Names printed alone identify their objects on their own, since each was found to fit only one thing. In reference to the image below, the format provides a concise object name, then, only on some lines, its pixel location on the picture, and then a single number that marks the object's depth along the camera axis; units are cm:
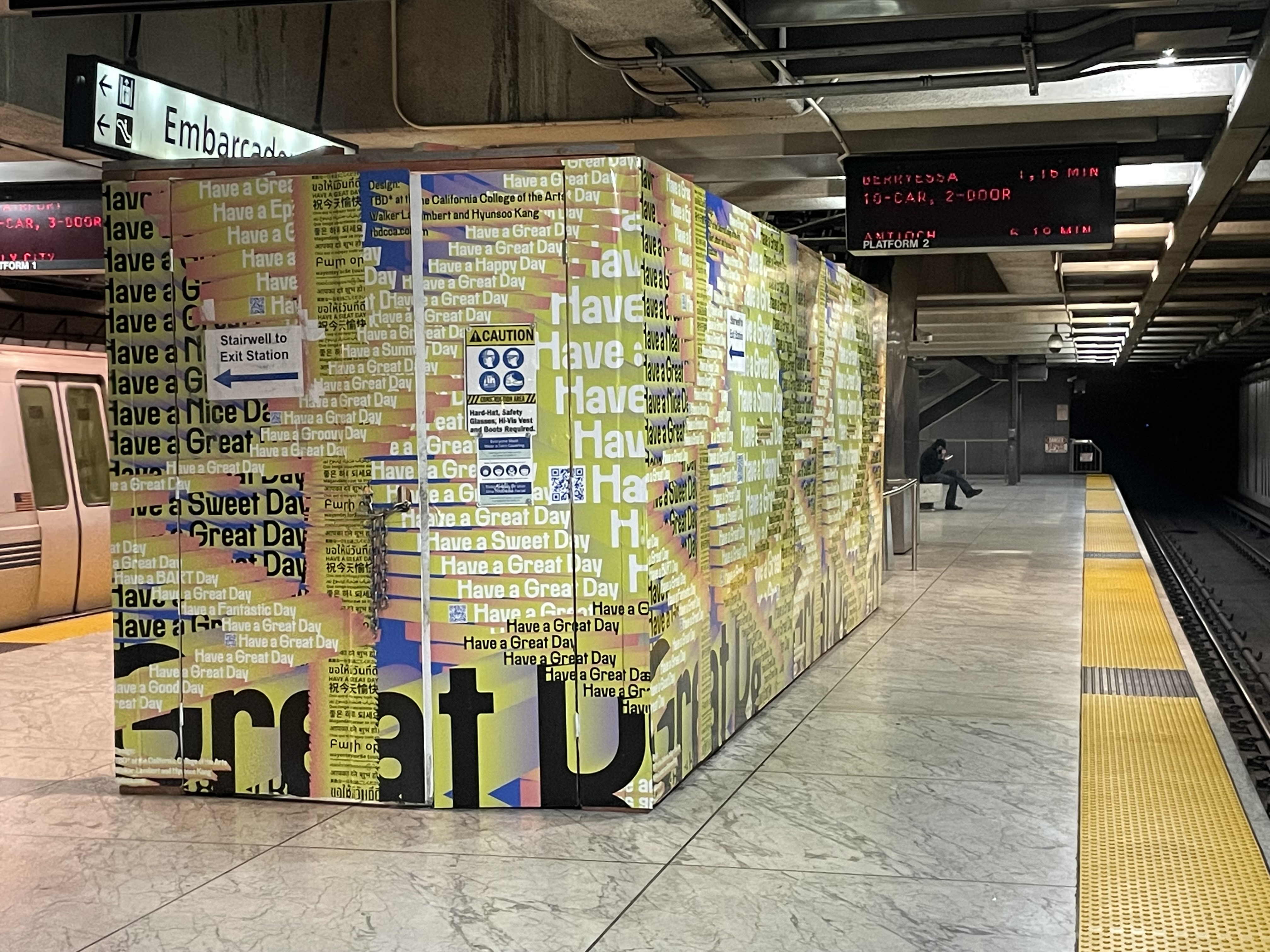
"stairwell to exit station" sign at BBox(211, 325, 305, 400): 542
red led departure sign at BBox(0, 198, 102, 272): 904
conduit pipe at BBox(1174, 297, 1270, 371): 1966
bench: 2564
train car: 1068
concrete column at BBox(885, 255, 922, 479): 1512
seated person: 2511
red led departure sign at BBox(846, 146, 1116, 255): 895
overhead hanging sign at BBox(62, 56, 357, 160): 548
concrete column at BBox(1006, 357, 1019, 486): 3584
